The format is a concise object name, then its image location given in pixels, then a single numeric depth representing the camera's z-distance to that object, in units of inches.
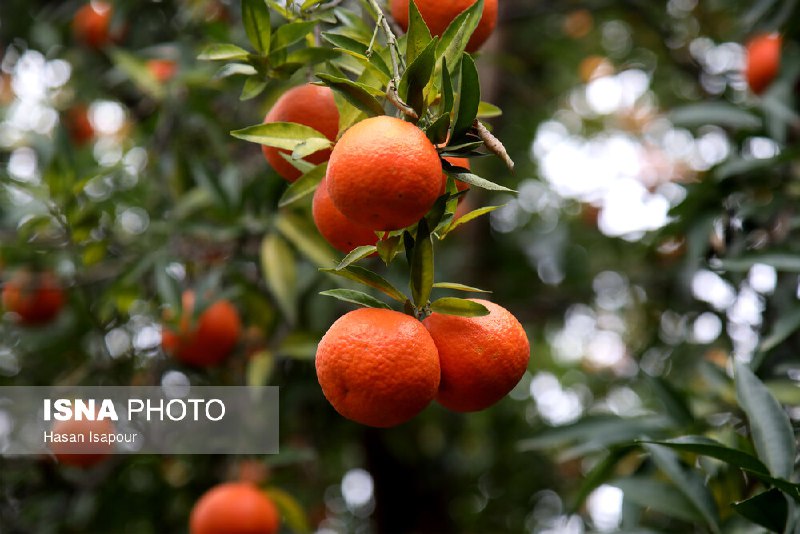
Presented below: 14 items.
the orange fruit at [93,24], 108.0
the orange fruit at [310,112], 47.2
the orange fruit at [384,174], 42.9
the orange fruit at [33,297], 78.0
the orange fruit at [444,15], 47.0
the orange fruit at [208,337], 70.3
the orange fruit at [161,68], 90.3
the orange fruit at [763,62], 72.7
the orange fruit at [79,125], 117.5
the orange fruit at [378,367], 43.7
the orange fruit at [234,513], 60.4
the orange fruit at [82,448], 78.0
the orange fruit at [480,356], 44.5
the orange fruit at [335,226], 45.5
